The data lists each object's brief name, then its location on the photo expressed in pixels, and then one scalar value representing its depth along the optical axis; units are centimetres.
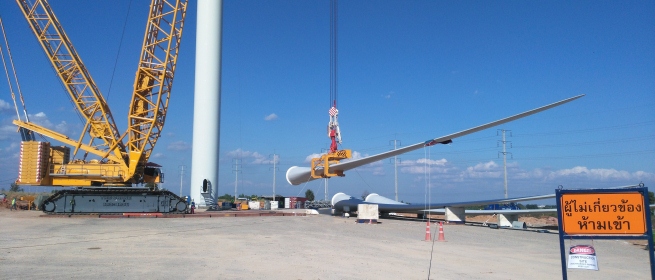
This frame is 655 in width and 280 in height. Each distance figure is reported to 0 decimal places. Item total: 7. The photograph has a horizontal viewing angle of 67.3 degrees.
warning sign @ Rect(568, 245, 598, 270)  645
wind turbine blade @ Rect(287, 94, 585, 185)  2009
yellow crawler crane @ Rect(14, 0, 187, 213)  2838
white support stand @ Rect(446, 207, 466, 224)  2709
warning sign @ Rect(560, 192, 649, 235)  641
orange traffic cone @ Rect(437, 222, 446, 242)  1704
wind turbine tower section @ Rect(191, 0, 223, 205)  3994
